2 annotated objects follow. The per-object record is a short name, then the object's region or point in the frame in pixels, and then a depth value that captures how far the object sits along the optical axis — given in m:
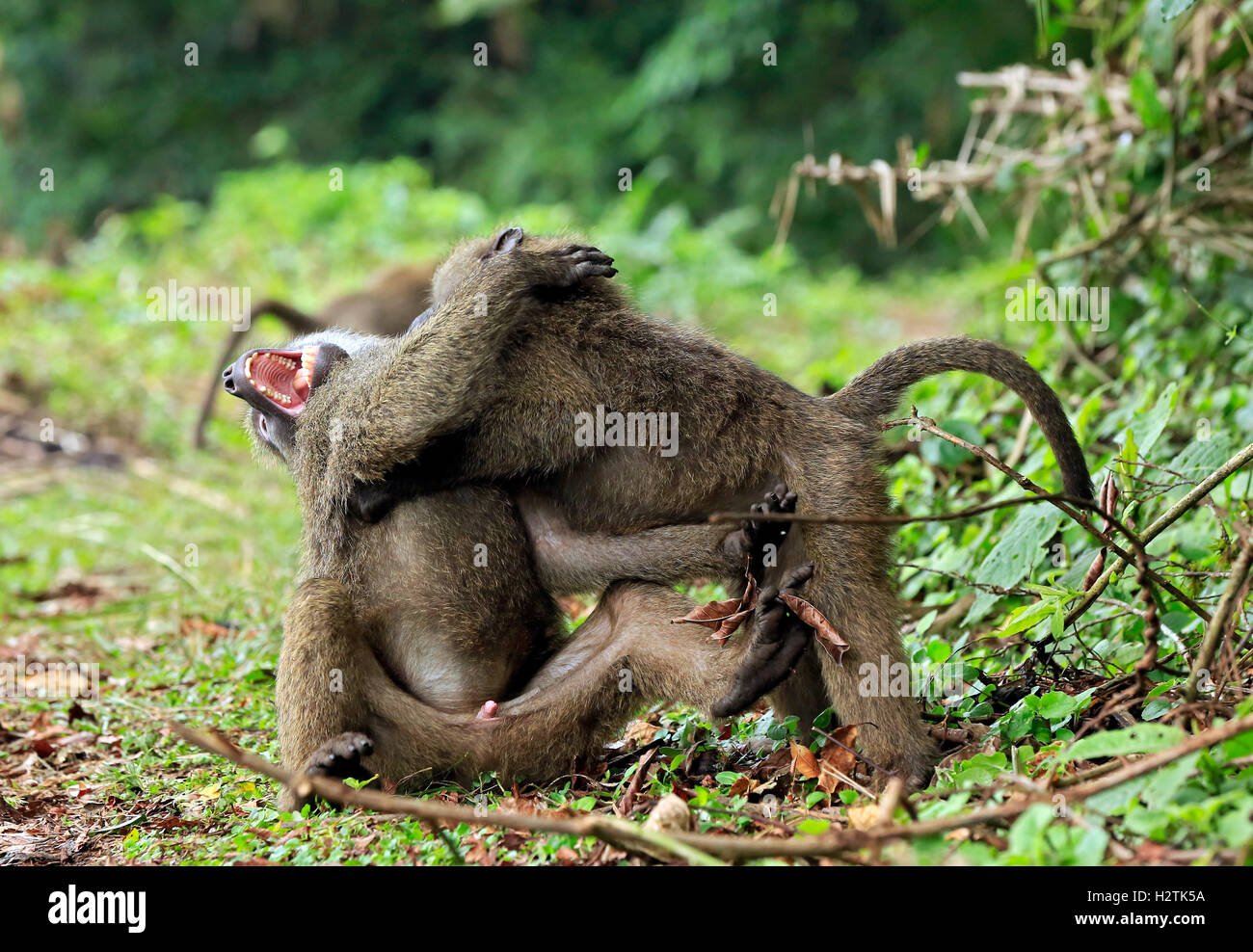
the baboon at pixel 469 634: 3.37
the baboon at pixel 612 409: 3.30
